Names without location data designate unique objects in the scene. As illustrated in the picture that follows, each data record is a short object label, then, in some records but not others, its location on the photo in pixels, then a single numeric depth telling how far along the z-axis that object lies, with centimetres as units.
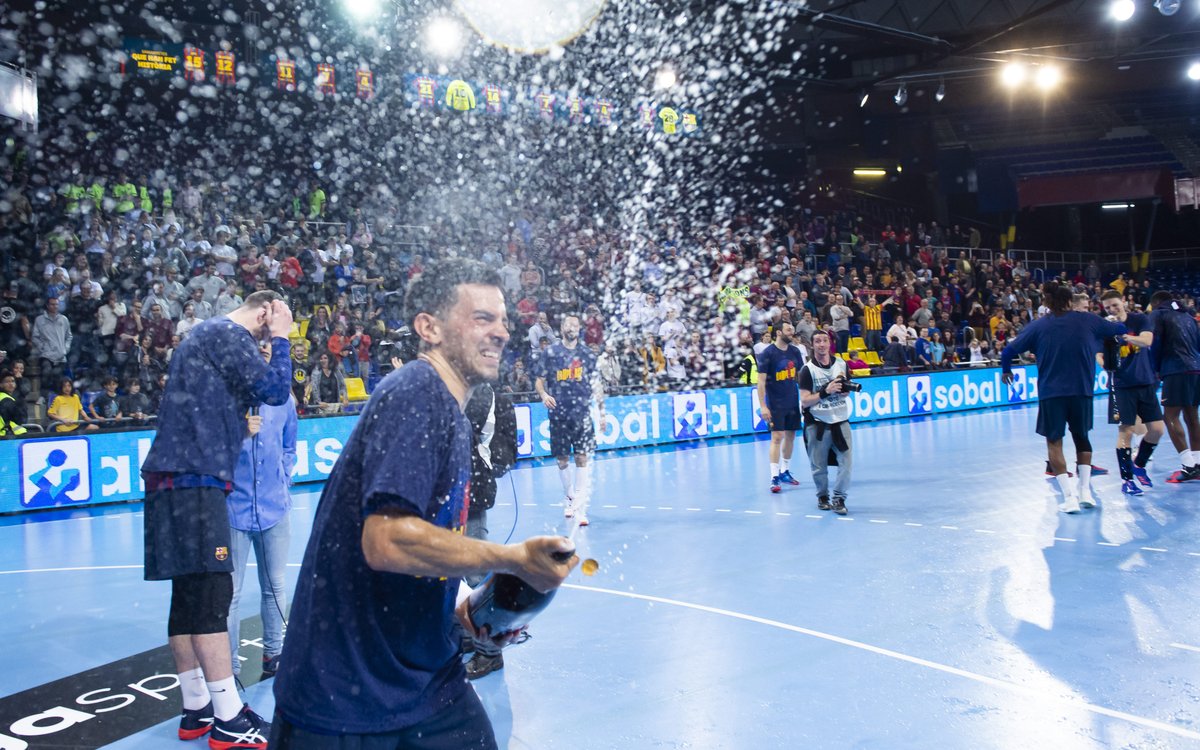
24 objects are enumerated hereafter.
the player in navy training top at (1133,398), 934
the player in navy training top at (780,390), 1055
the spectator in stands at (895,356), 2036
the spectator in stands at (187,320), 1321
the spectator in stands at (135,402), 1232
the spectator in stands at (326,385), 1382
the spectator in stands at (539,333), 1484
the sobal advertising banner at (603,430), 1110
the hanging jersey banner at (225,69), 1889
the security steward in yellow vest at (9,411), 1120
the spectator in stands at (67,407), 1192
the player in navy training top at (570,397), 880
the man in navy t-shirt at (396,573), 190
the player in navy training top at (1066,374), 816
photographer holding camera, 871
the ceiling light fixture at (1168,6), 1980
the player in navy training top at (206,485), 372
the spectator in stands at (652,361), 1701
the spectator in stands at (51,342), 1298
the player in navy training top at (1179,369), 952
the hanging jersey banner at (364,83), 1959
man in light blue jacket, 457
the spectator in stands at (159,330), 1319
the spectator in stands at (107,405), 1237
